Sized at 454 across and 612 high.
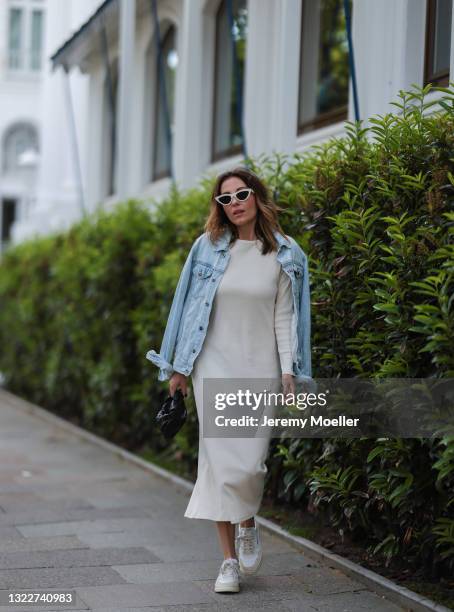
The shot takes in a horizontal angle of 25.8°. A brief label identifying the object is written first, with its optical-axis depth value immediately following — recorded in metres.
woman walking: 5.12
